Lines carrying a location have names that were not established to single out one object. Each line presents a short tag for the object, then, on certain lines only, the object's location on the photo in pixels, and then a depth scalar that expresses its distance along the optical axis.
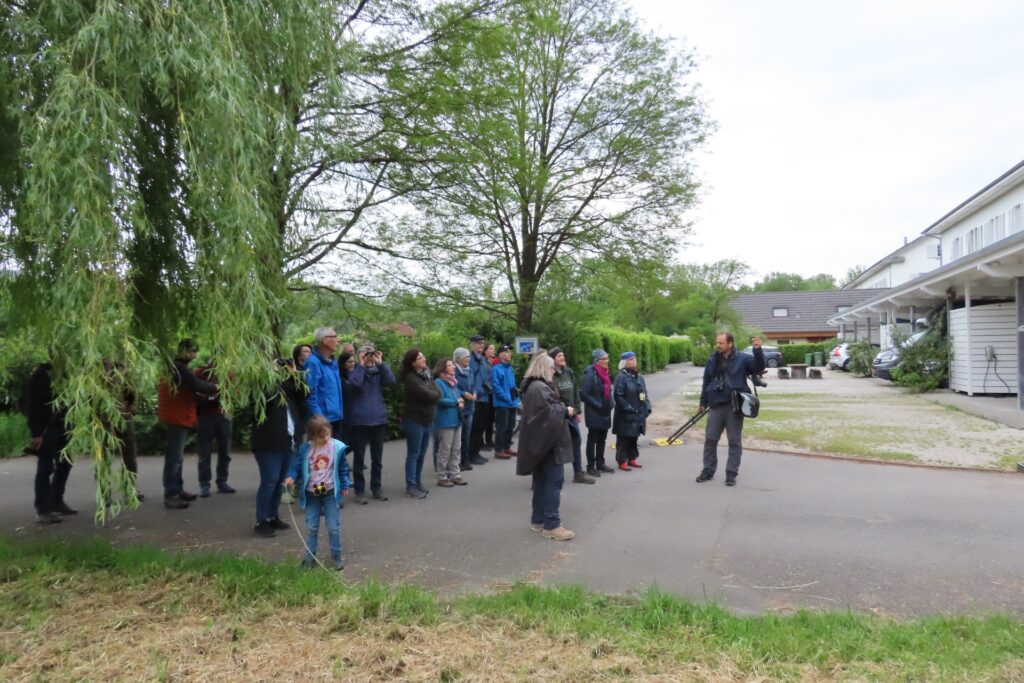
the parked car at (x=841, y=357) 32.34
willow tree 3.72
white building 14.55
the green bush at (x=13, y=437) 10.36
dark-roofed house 60.84
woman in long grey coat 5.77
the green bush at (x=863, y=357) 26.94
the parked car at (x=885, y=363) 22.73
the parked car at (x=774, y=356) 33.75
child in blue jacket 4.99
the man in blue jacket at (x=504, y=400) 10.04
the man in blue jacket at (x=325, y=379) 6.43
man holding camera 7.74
